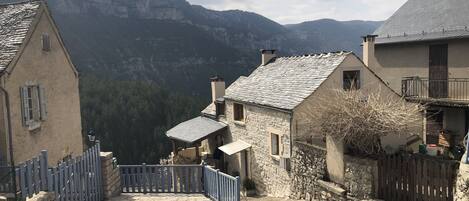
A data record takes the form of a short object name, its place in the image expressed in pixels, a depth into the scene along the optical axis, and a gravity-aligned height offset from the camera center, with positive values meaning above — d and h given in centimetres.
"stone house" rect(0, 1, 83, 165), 1366 -25
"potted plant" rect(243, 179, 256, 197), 2067 -573
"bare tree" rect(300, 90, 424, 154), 1164 -142
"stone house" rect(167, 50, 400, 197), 1720 -179
